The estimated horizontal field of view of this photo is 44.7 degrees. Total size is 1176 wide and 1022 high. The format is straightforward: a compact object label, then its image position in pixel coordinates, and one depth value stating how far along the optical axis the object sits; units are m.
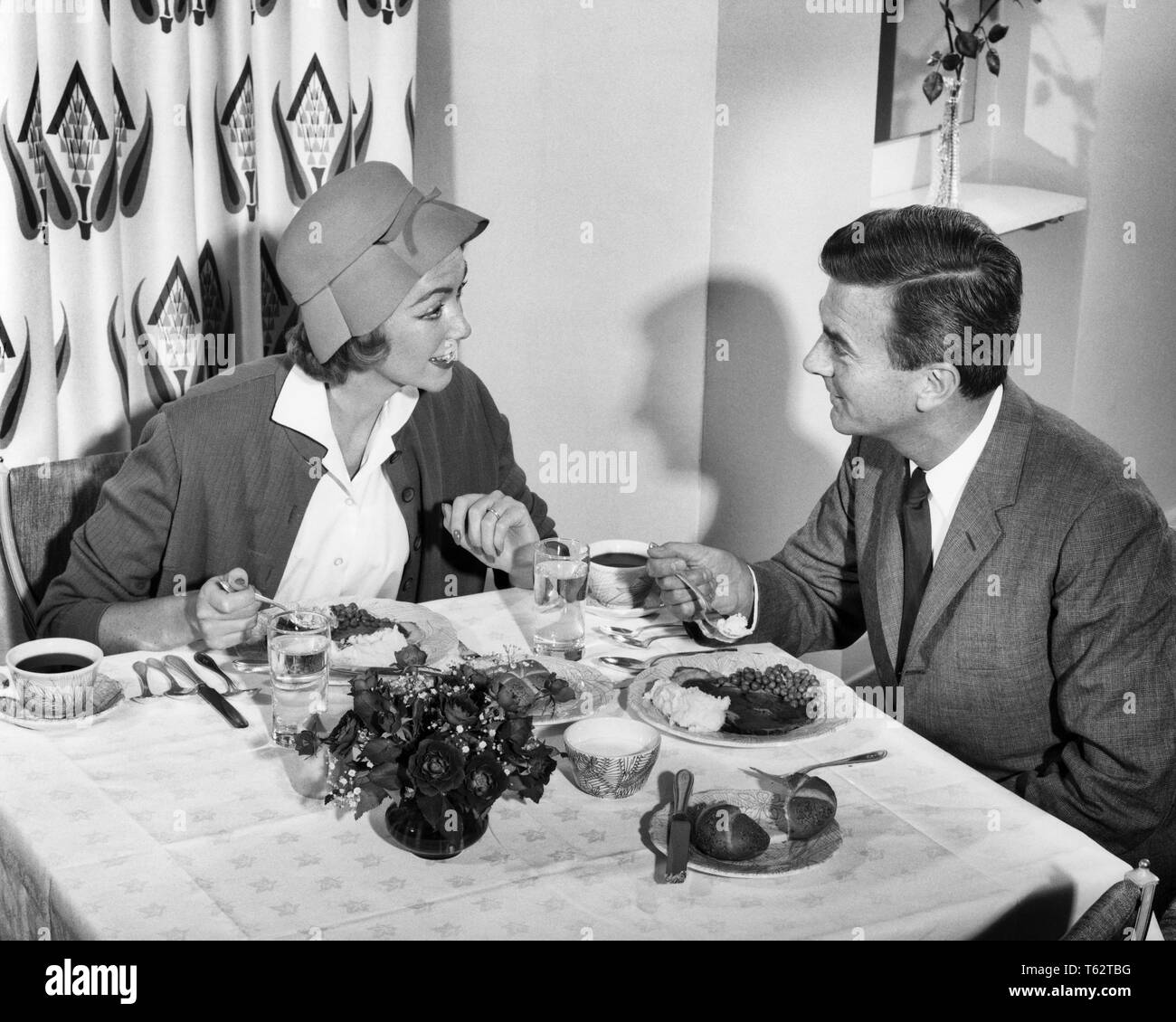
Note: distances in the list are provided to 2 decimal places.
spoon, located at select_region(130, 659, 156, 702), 1.90
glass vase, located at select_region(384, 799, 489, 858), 1.52
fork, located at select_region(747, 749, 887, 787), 1.73
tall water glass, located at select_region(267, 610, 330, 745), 1.77
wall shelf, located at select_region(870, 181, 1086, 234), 3.98
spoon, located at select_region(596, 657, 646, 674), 2.06
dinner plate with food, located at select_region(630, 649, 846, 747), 1.84
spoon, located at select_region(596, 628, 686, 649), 2.16
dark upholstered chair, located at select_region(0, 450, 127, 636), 2.40
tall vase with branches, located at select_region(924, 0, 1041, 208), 3.82
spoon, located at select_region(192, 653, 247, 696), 1.93
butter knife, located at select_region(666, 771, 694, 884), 1.51
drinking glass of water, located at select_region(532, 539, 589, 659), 2.06
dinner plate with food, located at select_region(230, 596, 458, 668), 2.01
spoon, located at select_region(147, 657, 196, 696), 1.91
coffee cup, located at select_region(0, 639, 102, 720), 1.80
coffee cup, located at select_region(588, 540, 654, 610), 2.26
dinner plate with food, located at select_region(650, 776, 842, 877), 1.54
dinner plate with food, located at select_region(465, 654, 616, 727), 1.79
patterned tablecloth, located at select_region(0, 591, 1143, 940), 1.44
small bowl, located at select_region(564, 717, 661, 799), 1.66
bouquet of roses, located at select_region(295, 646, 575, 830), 1.48
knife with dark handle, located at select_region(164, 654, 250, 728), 1.84
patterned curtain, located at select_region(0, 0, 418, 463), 2.57
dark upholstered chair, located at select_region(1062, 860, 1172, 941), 1.21
